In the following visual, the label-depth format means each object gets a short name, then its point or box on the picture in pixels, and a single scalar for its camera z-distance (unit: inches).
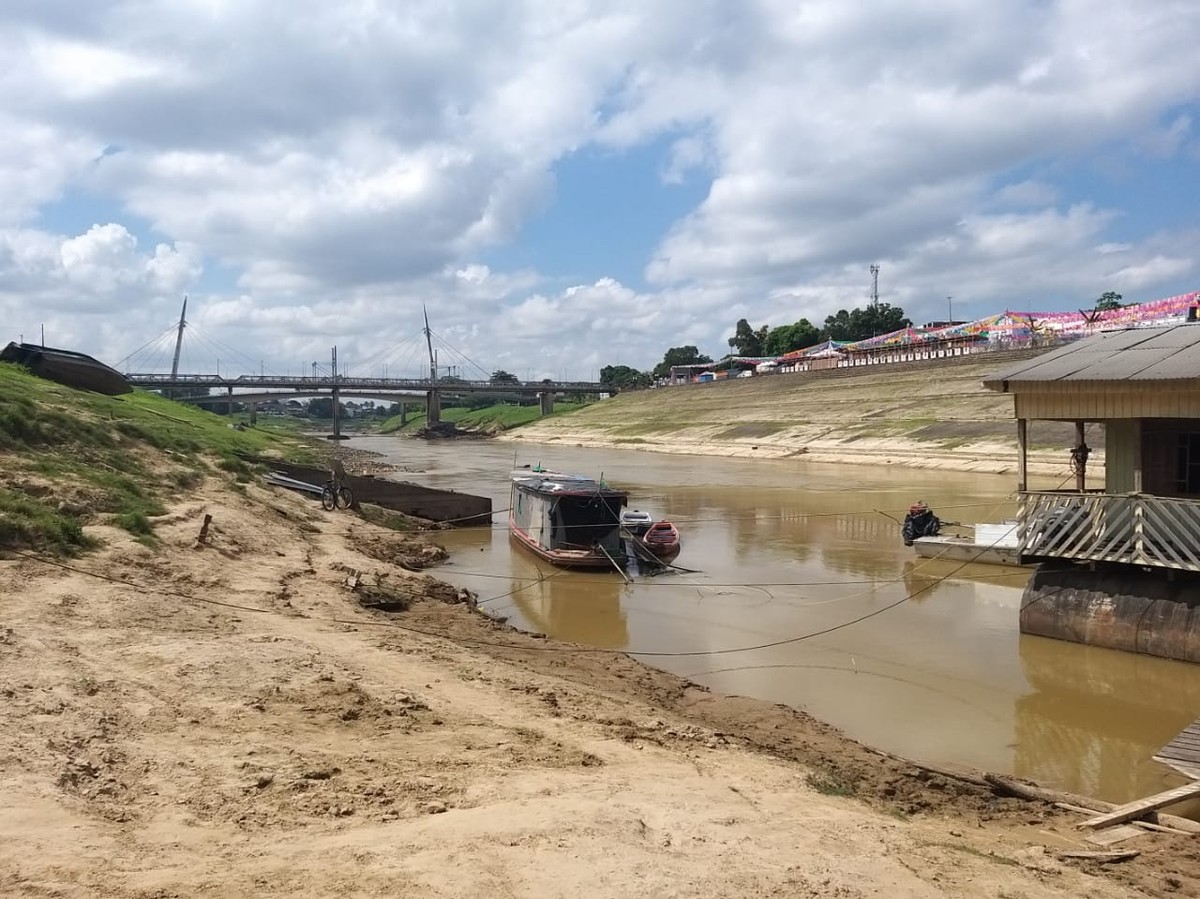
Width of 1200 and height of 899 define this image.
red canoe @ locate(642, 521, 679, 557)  952.9
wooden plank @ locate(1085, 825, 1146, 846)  269.9
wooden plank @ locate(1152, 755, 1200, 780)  322.3
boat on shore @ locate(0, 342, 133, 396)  1376.7
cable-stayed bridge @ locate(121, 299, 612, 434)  5300.2
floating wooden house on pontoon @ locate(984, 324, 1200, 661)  509.7
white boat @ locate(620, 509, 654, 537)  1000.9
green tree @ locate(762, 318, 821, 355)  5383.9
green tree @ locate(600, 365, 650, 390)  6049.2
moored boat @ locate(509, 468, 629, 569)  901.8
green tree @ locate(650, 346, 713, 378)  6847.4
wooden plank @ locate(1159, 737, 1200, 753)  345.4
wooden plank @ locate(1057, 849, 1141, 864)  250.5
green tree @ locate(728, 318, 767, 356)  6092.5
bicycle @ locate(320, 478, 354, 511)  1059.3
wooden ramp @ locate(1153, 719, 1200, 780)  327.0
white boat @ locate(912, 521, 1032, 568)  825.5
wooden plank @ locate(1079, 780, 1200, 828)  288.0
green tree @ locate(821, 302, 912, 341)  5137.8
